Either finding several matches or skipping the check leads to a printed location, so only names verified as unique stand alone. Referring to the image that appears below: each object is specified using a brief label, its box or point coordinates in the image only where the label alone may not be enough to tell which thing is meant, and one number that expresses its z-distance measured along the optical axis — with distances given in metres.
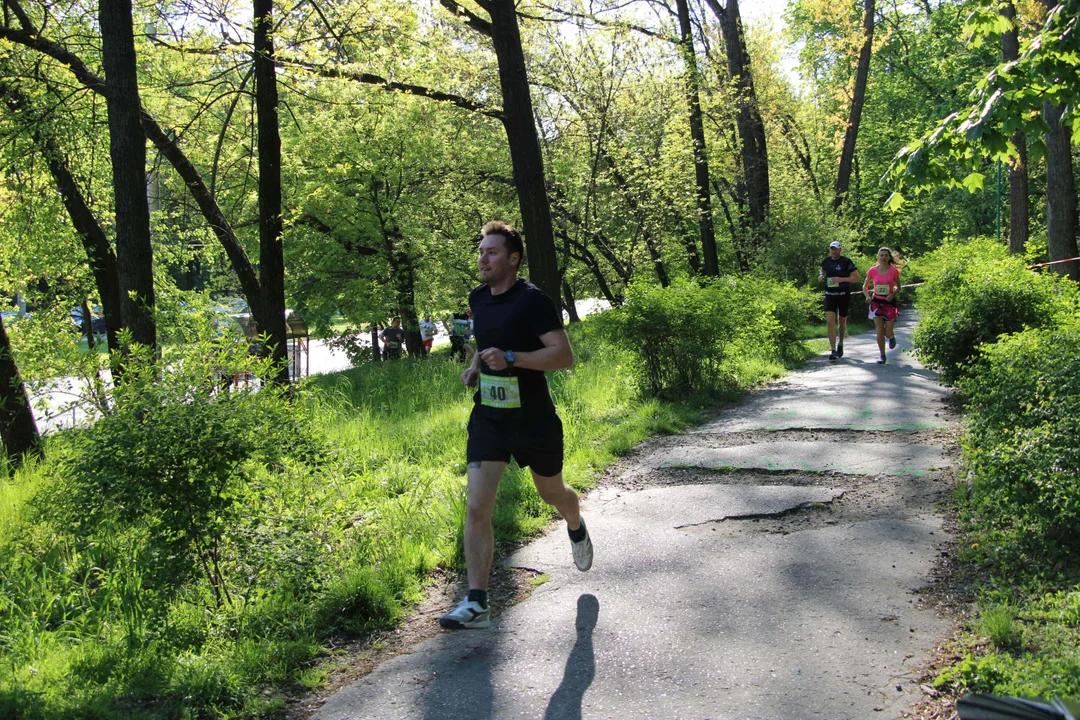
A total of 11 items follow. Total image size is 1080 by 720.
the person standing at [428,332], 29.89
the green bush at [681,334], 11.33
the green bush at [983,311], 9.75
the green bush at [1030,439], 4.53
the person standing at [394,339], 23.83
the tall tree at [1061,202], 18.02
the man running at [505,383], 4.82
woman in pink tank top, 14.63
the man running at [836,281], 15.35
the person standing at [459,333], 23.73
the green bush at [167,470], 4.73
